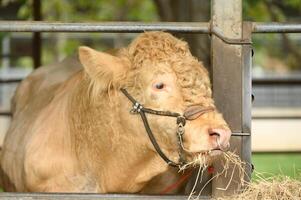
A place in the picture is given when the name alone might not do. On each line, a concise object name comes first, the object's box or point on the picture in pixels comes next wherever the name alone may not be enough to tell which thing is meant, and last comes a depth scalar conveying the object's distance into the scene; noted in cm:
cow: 798
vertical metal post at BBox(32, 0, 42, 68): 1773
